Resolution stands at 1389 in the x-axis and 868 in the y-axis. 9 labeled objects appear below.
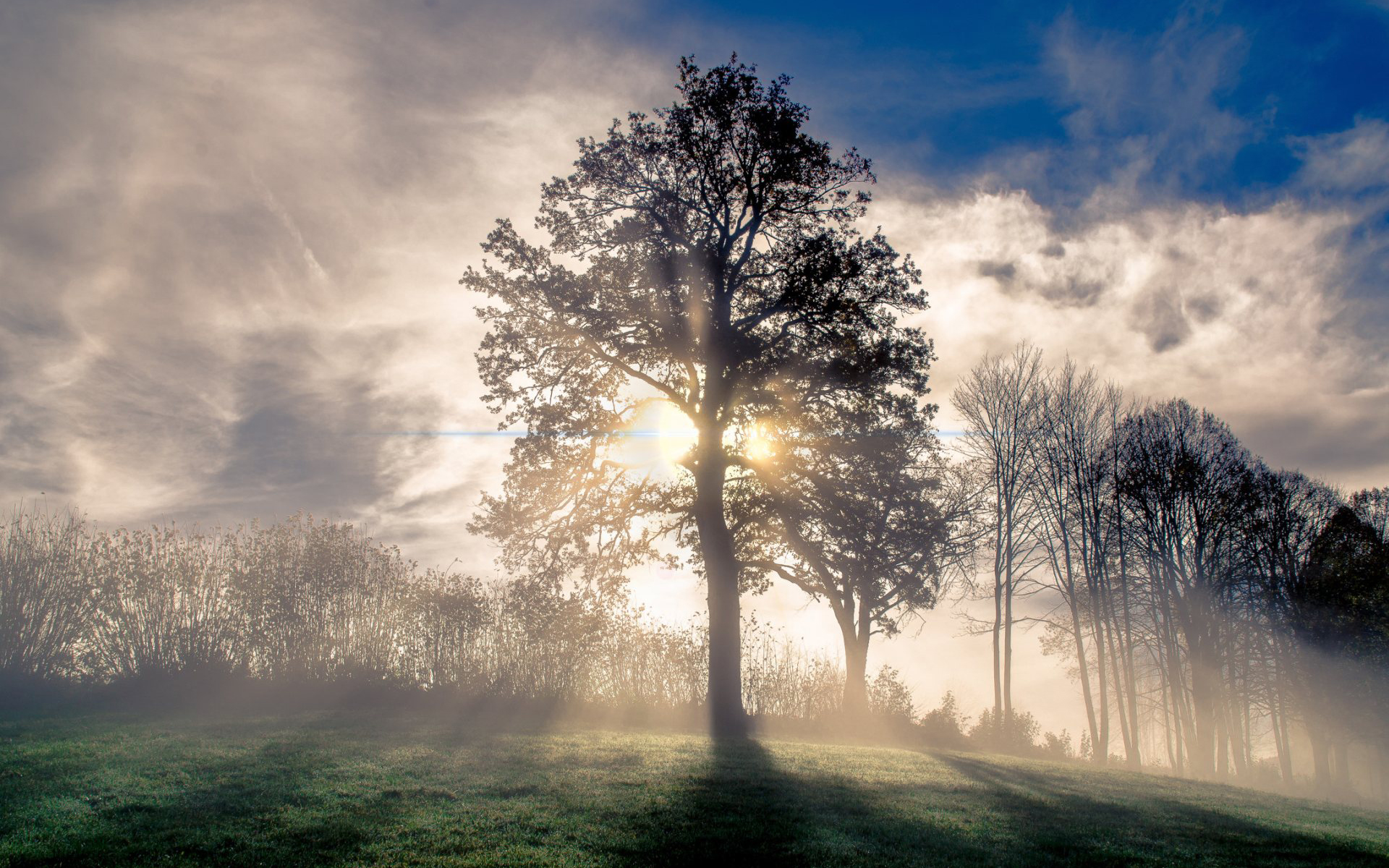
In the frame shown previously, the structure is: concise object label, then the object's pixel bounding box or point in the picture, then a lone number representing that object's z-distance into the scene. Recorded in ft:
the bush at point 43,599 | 60.70
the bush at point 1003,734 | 78.89
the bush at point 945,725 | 80.23
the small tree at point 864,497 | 55.62
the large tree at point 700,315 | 55.52
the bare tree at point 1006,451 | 84.48
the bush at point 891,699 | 82.79
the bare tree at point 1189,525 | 89.25
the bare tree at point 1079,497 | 87.71
